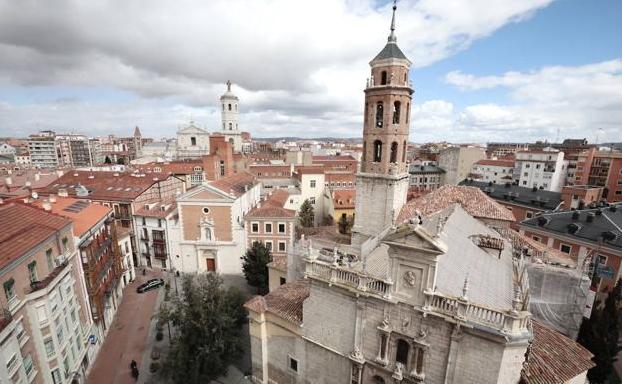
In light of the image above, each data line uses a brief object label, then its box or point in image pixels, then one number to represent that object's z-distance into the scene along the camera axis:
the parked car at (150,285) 34.03
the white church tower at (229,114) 81.19
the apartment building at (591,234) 29.36
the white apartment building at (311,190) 52.72
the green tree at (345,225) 47.28
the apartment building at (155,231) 37.12
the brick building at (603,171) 57.84
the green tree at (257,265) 31.62
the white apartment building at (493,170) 81.29
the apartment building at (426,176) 79.75
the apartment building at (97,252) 23.86
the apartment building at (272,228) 36.22
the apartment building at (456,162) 82.56
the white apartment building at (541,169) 69.25
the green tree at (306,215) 48.59
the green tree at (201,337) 19.36
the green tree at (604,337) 19.61
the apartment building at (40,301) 15.26
